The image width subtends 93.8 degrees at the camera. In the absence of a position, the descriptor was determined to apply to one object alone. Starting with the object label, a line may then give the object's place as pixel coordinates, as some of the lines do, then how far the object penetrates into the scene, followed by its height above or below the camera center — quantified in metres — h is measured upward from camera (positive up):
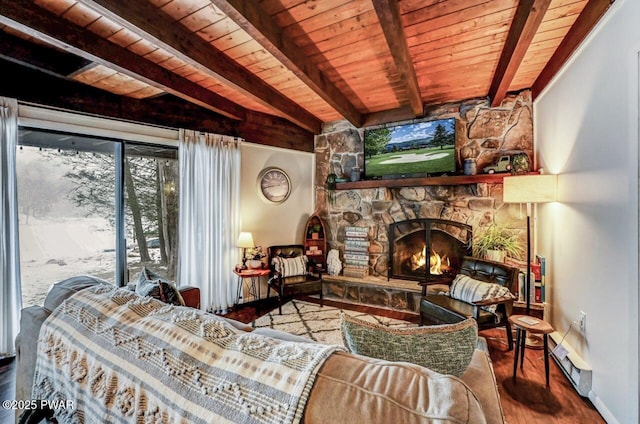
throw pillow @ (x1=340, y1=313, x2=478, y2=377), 1.07 -0.49
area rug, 3.26 -1.33
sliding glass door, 2.86 +0.04
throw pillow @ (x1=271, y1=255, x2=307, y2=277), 4.11 -0.77
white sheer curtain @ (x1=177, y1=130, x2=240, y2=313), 3.72 -0.05
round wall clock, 4.55 +0.41
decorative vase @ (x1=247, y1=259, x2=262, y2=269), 4.07 -0.72
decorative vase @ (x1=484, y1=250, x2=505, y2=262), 3.45 -0.53
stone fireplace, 3.74 +0.11
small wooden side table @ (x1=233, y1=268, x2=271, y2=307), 3.85 -0.95
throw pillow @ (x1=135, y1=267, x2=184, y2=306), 1.91 -0.51
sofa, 0.69 -0.46
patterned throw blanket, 0.83 -0.52
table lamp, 3.97 -0.40
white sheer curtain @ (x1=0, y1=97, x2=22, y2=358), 2.58 -0.17
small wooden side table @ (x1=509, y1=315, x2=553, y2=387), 2.29 -0.93
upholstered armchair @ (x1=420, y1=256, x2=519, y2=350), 2.72 -0.86
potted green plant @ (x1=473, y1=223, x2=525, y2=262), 3.48 -0.42
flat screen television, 3.99 +0.84
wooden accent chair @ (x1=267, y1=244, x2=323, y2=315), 3.95 -0.88
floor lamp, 2.77 +0.18
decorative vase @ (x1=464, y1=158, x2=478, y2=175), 3.82 +0.54
